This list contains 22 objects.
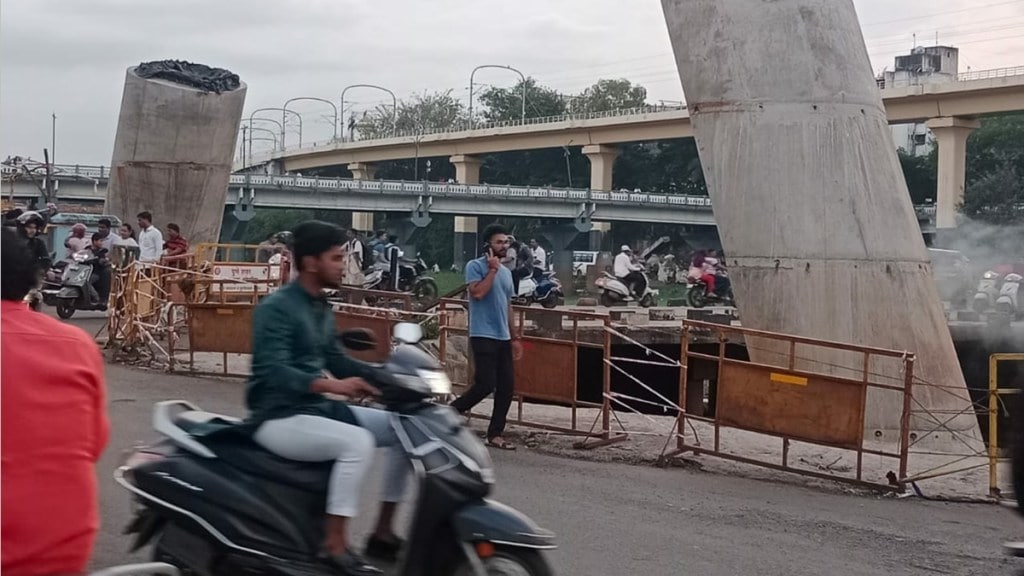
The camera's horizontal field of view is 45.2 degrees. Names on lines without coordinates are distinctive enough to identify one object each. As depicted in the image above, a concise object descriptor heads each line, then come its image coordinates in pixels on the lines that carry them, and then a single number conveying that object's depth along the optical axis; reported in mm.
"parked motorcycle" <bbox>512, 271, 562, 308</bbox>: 27547
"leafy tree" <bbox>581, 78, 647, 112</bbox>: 104562
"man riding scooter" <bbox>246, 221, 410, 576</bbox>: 4750
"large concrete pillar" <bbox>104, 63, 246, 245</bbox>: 23516
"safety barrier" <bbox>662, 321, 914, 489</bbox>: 9586
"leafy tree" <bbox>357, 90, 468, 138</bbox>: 108688
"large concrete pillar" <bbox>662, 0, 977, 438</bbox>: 12773
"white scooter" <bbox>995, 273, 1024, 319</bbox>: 30422
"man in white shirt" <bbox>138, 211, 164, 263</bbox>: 18625
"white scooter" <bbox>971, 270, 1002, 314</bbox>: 31438
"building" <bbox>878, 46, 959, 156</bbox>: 74075
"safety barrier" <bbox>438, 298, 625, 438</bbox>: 11062
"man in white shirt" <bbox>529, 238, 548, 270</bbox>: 30959
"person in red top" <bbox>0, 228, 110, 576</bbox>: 3137
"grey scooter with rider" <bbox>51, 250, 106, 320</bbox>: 18516
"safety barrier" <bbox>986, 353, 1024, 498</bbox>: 9328
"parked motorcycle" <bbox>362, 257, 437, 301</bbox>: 26484
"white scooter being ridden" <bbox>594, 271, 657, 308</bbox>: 30656
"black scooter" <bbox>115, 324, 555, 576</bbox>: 4707
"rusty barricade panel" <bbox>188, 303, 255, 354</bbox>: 14203
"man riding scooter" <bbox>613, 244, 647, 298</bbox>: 31797
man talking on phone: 9680
